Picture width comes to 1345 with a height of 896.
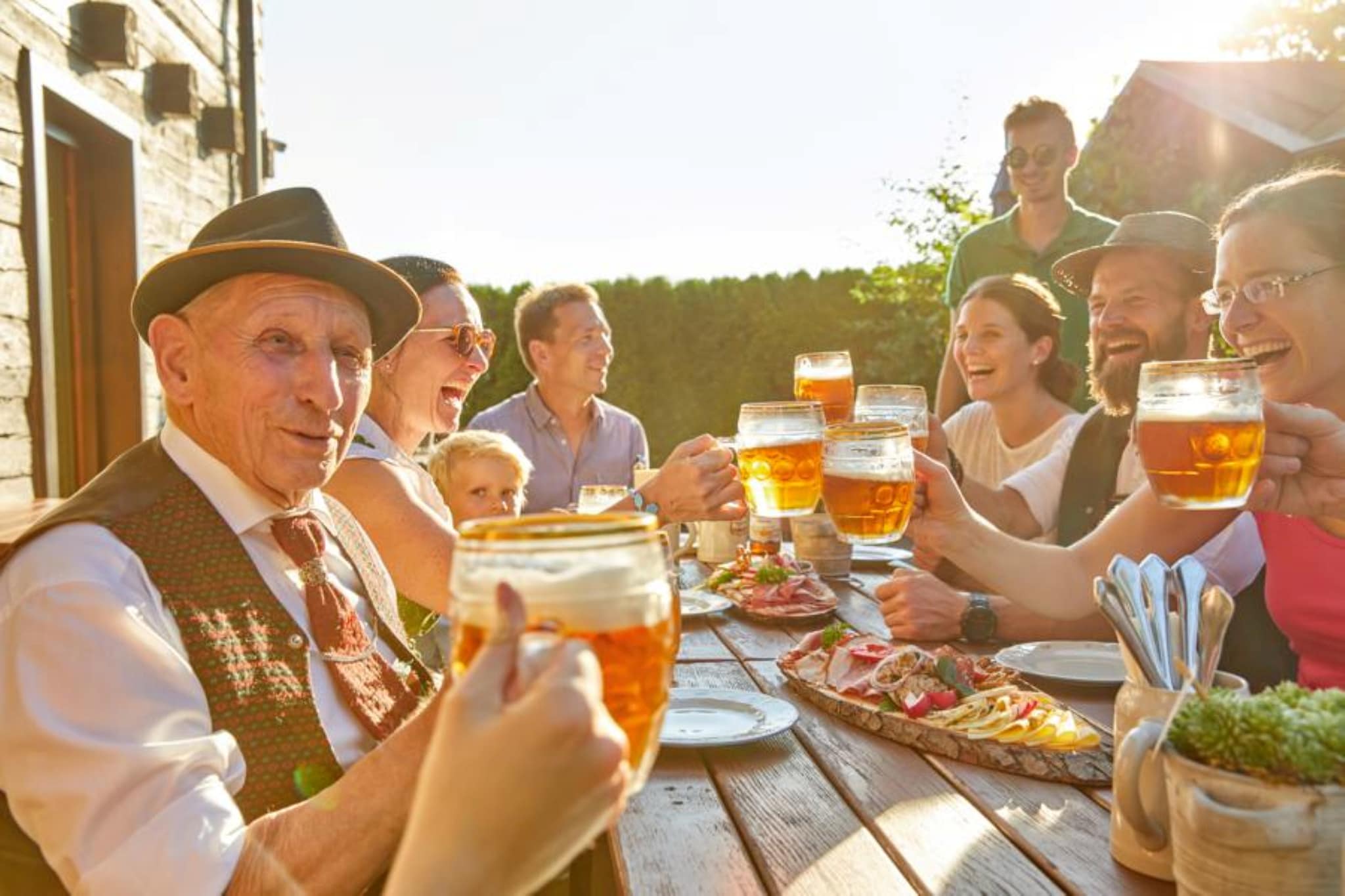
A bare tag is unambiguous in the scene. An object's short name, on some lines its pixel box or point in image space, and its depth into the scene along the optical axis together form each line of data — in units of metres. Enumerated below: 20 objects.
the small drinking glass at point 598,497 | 3.21
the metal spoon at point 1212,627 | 1.23
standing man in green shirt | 5.08
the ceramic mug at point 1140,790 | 1.12
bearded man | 3.47
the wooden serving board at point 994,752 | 1.61
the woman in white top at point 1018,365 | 4.22
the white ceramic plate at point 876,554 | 4.05
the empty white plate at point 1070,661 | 2.14
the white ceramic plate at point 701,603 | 3.03
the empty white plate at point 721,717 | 1.79
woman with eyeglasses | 1.86
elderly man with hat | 1.26
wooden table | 1.30
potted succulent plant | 0.91
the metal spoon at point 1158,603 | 1.27
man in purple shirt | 5.47
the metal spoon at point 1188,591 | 1.28
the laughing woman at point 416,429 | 2.64
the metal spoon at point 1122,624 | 1.28
